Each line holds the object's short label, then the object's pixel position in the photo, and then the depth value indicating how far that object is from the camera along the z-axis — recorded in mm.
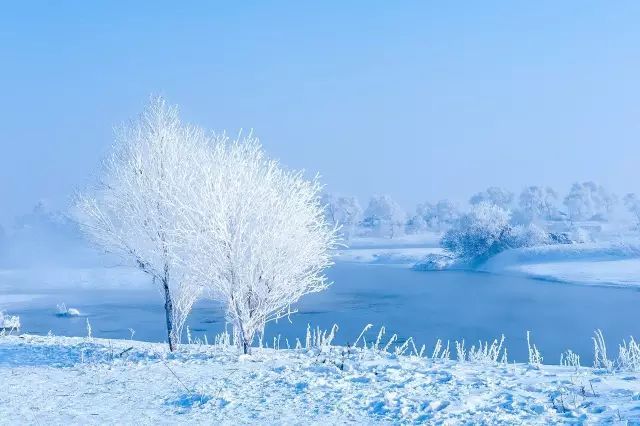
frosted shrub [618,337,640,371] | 13026
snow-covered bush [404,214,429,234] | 126062
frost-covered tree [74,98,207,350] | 16625
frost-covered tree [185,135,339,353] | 14844
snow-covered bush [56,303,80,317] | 37906
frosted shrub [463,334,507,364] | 13836
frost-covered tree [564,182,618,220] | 132875
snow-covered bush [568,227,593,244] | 77375
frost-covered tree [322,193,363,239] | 131212
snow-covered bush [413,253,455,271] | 71875
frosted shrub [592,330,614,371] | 12723
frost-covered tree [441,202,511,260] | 72188
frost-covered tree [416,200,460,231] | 129000
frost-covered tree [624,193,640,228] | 116262
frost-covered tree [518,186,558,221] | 133050
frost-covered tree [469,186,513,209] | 135375
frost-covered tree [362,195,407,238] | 124062
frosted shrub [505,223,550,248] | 73625
